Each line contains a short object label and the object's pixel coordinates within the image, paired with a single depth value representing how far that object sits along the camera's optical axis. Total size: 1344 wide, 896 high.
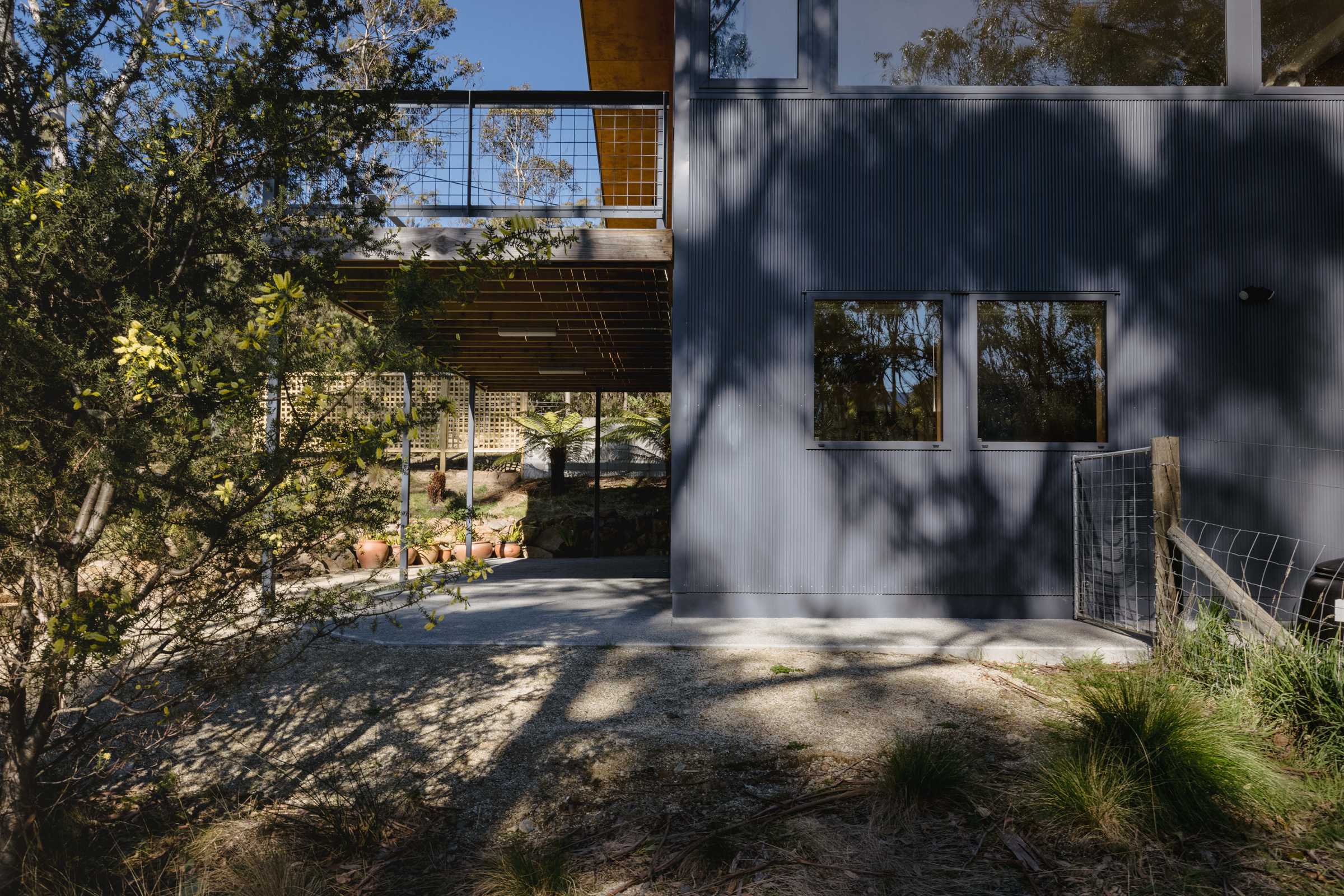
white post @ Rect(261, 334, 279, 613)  2.75
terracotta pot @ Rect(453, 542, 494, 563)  11.73
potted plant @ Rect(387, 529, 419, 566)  10.42
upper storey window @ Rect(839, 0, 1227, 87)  6.50
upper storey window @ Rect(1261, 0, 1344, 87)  6.48
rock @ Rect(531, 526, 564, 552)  12.69
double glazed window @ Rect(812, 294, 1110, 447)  6.27
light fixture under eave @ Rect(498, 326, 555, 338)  8.50
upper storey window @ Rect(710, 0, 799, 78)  6.48
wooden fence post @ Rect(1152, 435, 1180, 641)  4.52
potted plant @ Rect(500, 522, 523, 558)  12.64
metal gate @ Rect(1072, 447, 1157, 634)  5.96
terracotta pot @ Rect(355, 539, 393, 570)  10.85
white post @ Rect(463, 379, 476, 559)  10.86
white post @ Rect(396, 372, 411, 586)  6.63
